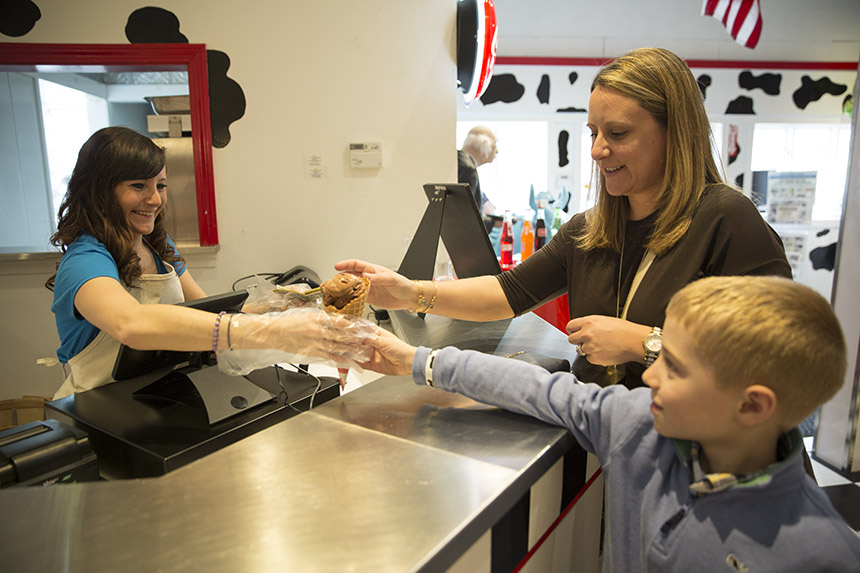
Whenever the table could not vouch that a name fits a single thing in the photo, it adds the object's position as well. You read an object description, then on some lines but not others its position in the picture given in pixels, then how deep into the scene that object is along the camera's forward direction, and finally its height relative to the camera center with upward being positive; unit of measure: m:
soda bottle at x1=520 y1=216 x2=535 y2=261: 4.03 -0.39
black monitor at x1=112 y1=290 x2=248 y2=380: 1.34 -0.43
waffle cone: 1.35 -0.30
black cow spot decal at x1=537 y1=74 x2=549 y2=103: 5.87 +1.01
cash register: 1.07 -0.48
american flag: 5.09 +1.55
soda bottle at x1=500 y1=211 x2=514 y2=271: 3.95 -0.45
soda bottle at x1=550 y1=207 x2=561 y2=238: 4.29 -0.28
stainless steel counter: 0.78 -0.51
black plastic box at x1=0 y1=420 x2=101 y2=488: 0.97 -0.48
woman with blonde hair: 1.34 -0.09
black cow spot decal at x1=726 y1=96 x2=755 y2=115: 6.10 +0.86
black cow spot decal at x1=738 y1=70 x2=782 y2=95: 6.07 +1.11
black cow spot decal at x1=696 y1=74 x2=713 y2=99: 6.04 +1.14
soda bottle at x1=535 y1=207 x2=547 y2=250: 4.14 -0.35
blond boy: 0.79 -0.39
